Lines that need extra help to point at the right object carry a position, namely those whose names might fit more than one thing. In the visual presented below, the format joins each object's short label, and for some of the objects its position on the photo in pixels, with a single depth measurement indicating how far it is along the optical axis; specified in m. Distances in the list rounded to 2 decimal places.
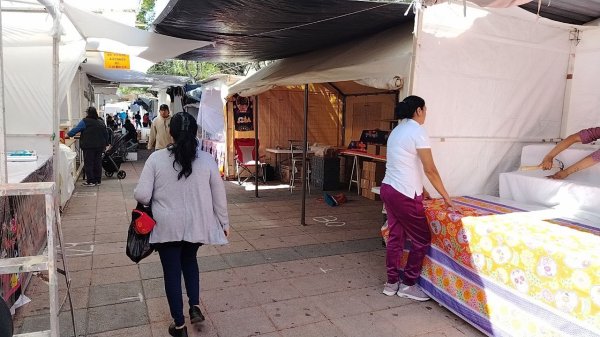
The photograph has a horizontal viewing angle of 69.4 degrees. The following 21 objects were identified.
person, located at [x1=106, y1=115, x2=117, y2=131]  19.80
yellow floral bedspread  2.43
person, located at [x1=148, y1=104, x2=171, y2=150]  7.72
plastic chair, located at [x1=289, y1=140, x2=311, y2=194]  8.61
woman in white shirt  3.40
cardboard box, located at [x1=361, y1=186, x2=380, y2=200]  7.92
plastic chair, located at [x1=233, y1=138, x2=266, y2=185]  9.38
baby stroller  10.09
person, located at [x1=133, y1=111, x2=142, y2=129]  28.29
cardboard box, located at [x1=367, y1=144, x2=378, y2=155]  7.96
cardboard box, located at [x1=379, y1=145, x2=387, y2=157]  7.76
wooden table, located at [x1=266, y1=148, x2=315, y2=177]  10.11
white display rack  1.97
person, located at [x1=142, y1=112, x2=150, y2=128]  23.72
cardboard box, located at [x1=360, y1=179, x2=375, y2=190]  8.08
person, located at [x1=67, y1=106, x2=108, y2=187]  8.55
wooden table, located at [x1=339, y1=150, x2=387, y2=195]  7.66
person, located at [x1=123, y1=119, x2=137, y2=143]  13.00
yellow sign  7.78
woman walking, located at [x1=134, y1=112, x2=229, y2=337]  2.72
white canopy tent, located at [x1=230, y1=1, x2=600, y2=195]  4.04
